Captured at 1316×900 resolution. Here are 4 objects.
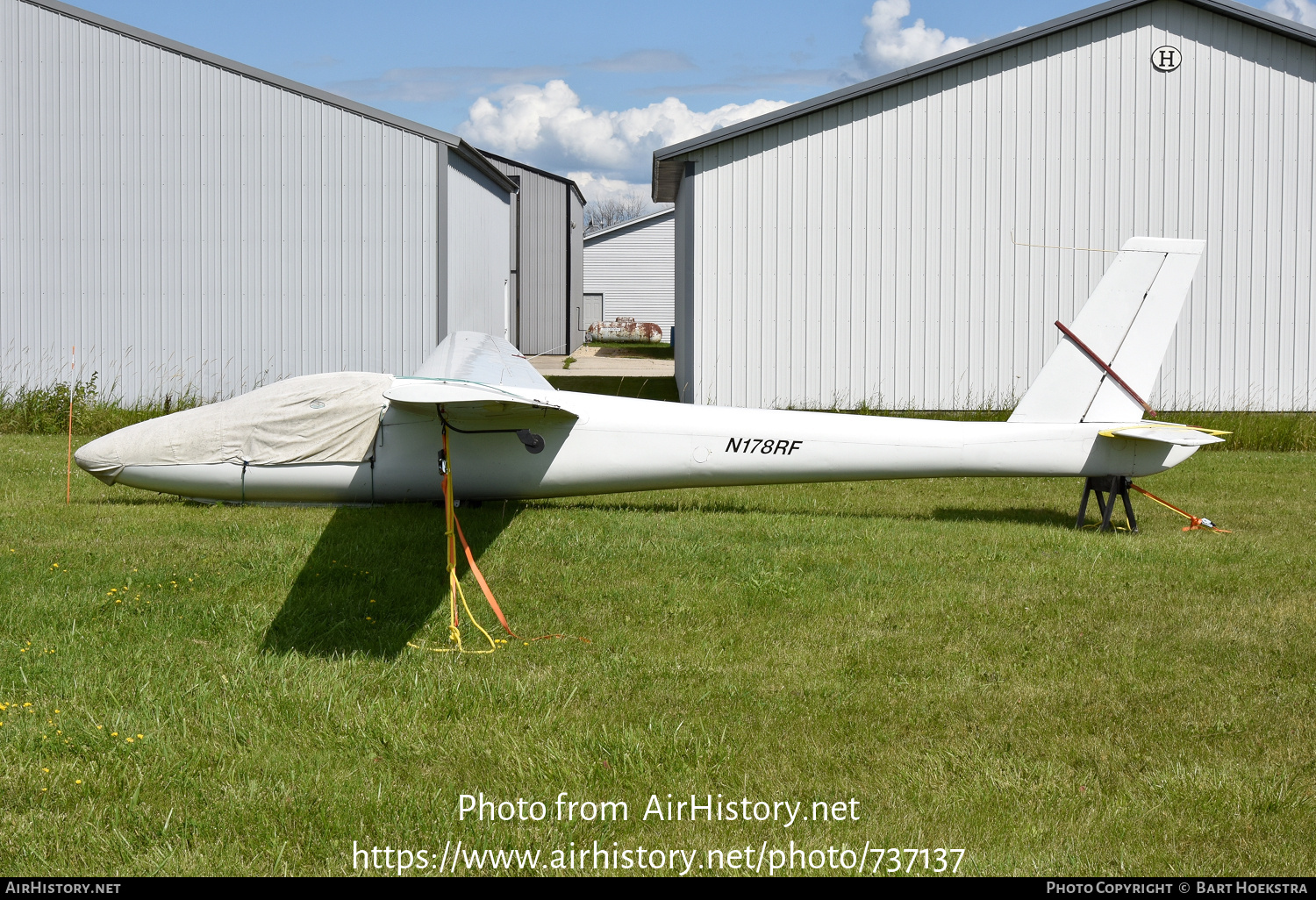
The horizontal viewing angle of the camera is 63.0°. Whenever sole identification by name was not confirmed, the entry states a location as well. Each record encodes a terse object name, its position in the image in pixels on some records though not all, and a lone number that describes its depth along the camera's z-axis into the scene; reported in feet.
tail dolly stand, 30.32
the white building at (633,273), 193.77
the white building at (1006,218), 55.06
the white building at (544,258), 113.80
